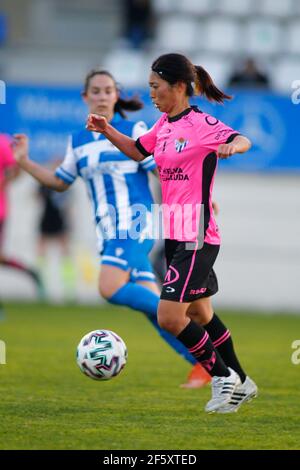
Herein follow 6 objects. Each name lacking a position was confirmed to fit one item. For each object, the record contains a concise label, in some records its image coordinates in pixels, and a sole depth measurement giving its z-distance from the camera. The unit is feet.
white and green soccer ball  40.27
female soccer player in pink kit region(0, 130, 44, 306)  80.43
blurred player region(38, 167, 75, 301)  100.83
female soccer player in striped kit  48.11
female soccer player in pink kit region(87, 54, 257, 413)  37.91
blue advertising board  97.55
